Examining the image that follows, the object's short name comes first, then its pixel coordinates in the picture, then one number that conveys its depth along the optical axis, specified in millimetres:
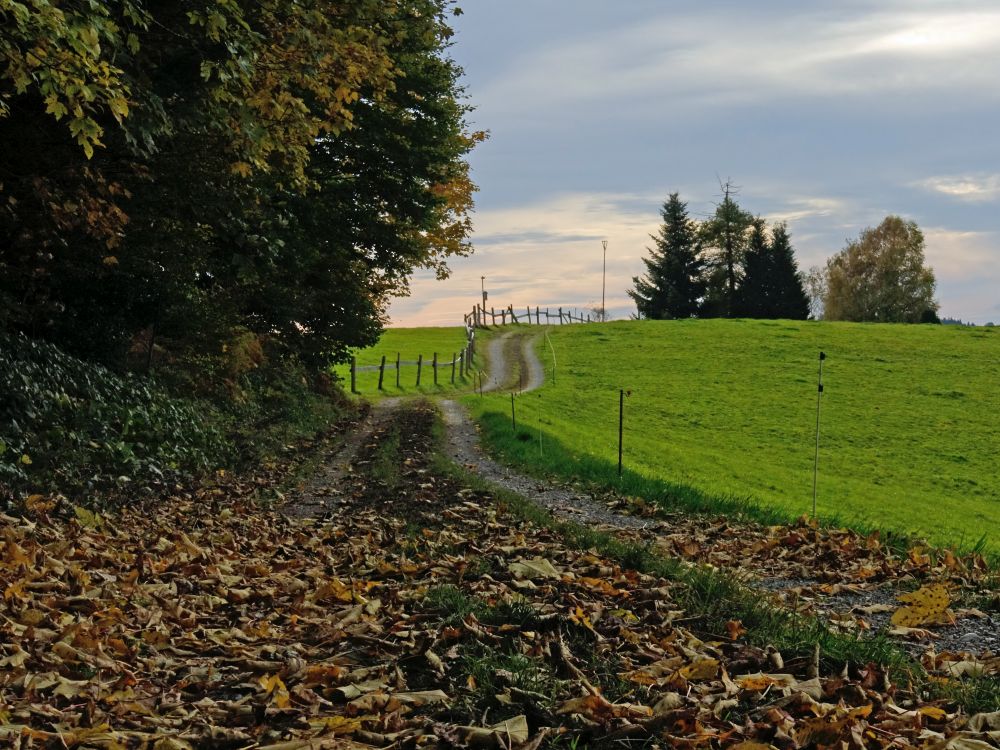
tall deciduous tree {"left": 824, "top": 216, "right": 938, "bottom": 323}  89875
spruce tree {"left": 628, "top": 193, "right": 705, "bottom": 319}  85062
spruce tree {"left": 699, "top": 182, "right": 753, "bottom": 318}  87625
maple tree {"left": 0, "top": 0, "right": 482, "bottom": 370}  10688
